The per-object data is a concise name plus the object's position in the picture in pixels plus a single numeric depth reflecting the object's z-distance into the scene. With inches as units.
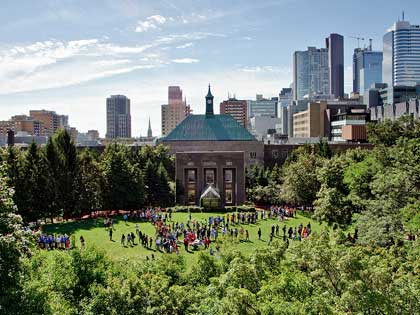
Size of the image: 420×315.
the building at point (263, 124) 6963.6
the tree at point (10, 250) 543.8
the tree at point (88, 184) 1985.7
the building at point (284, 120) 6145.7
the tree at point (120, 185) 2053.4
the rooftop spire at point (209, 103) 3107.8
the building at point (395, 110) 4224.9
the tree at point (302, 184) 2047.2
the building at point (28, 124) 7003.0
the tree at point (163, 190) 2381.9
